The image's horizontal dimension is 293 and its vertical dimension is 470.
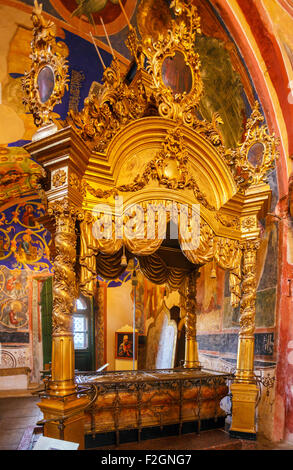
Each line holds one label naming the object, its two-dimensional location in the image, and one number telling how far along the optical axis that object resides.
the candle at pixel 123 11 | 5.84
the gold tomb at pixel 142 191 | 3.74
